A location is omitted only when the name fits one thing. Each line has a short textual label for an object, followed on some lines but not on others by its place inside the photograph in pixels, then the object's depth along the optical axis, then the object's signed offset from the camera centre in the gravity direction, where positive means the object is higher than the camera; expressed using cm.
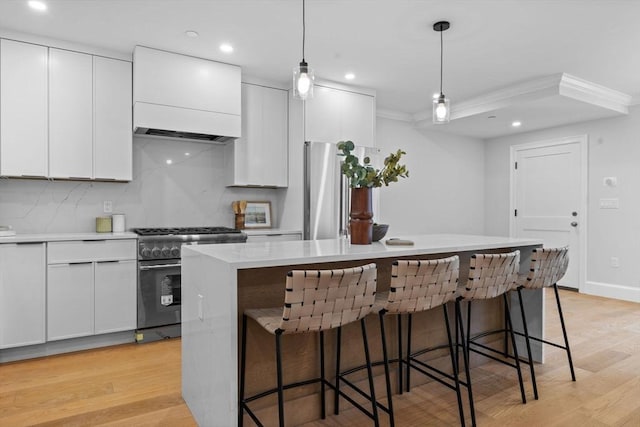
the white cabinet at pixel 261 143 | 412 +72
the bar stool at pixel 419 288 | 190 -38
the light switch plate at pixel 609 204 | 505 +11
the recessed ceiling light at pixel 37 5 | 272 +142
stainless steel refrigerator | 416 +18
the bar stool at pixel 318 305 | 157 -39
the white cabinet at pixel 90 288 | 309 -63
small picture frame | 442 -5
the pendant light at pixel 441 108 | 292 +77
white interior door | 540 +24
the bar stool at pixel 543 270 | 253 -37
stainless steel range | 337 -61
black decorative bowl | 258 -13
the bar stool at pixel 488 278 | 221 -38
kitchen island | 168 -47
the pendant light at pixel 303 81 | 235 +77
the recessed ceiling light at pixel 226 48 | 344 +143
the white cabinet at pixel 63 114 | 313 +80
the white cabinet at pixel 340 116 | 428 +107
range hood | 346 +105
